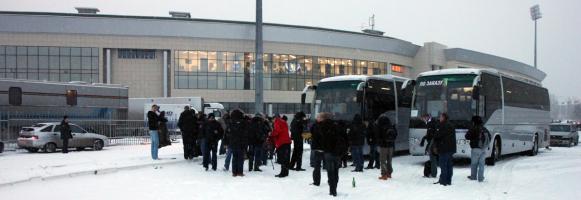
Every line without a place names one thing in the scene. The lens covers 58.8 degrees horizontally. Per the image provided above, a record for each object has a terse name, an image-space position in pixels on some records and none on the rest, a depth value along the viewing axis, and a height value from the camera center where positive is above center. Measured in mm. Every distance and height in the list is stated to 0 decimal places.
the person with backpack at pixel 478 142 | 12648 -1014
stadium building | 50406 +4727
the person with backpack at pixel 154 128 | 16438 -934
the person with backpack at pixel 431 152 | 13016 -1357
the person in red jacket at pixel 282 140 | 13969 -1098
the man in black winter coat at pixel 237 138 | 13609 -1016
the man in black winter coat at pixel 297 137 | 14781 -1089
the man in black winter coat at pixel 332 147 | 10703 -983
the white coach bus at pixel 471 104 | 16094 -103
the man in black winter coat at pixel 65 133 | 20984 -1409
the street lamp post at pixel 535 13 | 60906 +10441
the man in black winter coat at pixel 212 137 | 14641 -1069
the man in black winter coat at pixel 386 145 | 13412 -1169
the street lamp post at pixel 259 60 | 25203 +2012
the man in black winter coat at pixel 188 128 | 16578 -935
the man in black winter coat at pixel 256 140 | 14391 -1149
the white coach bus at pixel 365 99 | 18484 +46
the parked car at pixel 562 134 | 31188 -2001
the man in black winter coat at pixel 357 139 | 15039 -1139
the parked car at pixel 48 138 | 20750 -1632
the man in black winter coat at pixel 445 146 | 12352 -1085
